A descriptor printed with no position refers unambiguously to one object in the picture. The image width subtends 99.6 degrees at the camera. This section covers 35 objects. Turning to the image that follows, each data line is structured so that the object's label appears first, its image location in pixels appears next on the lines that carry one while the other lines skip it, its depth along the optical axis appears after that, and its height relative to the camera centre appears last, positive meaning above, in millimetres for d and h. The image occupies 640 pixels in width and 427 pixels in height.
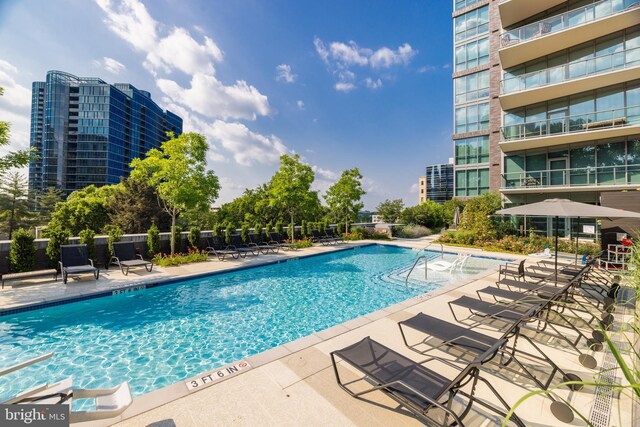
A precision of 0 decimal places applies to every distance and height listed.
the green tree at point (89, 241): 10219 -838
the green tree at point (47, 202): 40959 +2617
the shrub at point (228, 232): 14844 -643
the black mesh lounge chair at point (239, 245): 13898 -1377
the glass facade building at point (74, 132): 78000 +25602
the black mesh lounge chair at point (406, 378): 2469 -1628
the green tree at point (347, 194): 21328 +2216
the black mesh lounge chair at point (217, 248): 13719 -1468
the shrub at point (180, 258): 11297 -1681
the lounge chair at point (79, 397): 2314 -1643
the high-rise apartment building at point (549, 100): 14203 +7620
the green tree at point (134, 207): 25656 +1190
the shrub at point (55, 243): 9450 -878
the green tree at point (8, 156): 7961 +1881
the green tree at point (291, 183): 17797 +2578
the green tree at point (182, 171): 11758 +2168
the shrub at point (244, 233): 15578 -720
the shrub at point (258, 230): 16766 -571
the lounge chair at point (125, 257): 10016 -1497
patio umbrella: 6148 +337
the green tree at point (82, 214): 25000 +461
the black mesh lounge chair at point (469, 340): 2915 -1573
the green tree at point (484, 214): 17281 +613
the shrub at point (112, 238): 10906 -765
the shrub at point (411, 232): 23547 -821
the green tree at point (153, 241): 12048 -986
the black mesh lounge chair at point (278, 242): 16984 -1364
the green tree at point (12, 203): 30625 +1731
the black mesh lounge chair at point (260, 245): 15000 -1430
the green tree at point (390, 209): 32031 +1568
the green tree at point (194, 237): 13523 -849
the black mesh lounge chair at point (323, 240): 19344 -1337
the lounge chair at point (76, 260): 8888 -1433
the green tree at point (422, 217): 27875 +617
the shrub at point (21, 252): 8734 -1106
